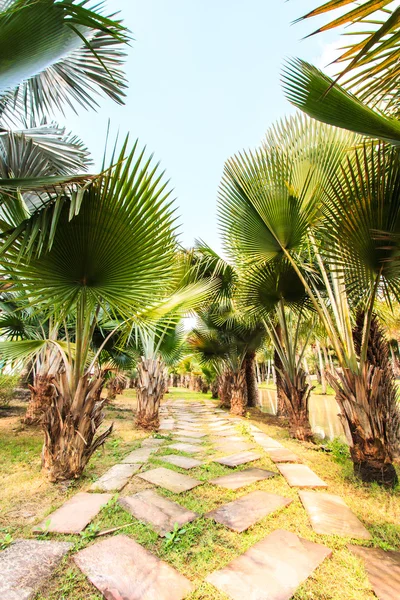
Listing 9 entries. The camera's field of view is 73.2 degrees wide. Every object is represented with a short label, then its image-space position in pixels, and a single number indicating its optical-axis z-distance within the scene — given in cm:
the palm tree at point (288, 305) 394
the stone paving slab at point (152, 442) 364
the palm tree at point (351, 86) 116
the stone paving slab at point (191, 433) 431
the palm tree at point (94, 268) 194
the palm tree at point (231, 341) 668
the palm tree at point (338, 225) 205
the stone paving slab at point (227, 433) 427
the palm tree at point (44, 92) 179
